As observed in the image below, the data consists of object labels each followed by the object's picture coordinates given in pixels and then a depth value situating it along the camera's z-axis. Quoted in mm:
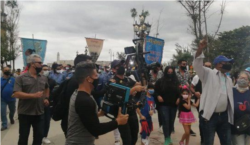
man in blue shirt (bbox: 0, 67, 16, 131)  6560
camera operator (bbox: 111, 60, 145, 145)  3605
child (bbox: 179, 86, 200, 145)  4914
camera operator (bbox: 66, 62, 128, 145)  1986
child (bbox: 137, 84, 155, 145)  4441
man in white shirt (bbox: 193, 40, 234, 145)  3477
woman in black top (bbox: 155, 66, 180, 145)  4949
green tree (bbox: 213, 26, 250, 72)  27469
